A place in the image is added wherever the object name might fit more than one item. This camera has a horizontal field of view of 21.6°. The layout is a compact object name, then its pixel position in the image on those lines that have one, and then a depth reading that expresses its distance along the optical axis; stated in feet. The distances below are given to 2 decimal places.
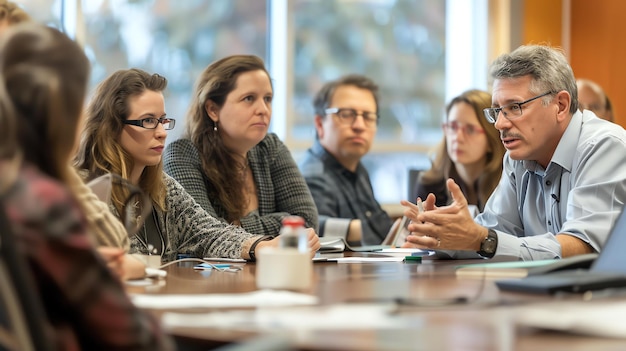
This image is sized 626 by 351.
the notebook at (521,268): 12.01
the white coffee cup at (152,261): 14.33
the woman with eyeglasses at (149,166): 17.33
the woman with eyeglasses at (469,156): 27.54
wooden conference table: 7.46
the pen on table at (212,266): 15.23
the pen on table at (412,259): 16.92
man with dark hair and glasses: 29.32
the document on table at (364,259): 16.61
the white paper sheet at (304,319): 8.27
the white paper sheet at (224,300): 9.88
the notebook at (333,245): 19.47
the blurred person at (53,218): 7.19
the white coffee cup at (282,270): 10.96
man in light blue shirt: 16.46
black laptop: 10.22
